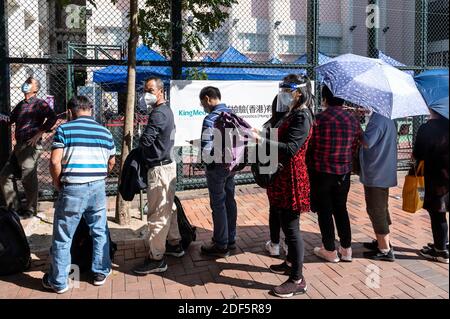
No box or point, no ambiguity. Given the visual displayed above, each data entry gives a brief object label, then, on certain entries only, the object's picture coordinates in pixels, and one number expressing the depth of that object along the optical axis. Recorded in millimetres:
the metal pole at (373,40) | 7750
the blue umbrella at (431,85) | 3071
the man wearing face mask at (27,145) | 5223
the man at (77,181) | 3295
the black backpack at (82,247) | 3738
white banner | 6235
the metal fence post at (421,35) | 7906
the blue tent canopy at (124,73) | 6624
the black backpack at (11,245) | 3648
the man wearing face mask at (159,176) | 3648
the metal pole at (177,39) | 6109
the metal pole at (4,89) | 5469
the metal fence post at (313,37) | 7035
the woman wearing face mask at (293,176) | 3189
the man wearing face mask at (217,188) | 3762
